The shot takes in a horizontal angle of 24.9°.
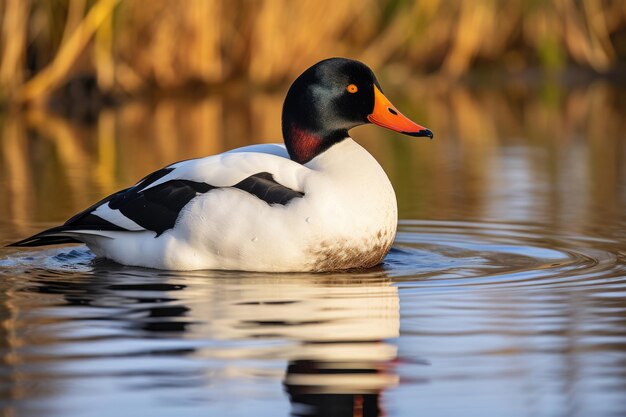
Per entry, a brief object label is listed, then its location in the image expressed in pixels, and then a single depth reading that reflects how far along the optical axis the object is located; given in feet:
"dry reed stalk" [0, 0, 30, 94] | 48.88
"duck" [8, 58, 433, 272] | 19.88
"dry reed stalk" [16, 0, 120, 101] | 51.44
